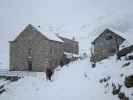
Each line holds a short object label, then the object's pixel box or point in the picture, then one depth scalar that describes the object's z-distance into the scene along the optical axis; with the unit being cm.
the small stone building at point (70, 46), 5594
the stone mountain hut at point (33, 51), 4259
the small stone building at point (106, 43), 3876
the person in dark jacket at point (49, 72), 2488
